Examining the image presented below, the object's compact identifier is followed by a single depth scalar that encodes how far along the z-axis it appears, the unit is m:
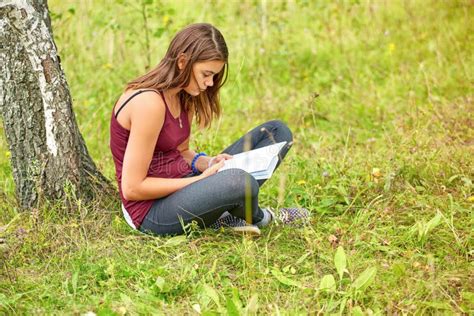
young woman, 5.33
